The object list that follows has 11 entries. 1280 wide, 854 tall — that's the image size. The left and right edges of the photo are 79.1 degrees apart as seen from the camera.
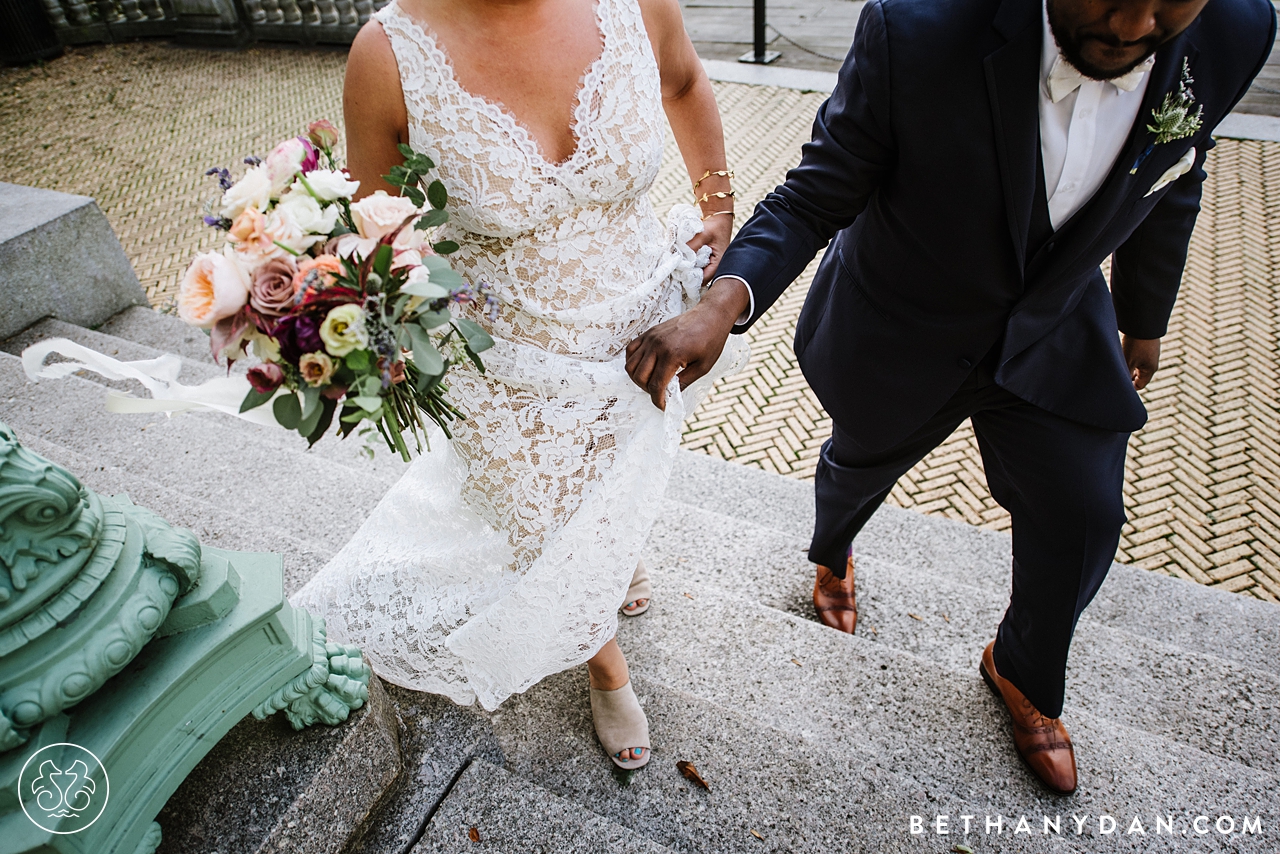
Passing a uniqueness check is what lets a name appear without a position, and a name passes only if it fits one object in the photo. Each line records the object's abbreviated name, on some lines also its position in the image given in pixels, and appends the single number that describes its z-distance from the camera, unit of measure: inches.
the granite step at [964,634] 96.8
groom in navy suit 65.0
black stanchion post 356.2
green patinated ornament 49.3
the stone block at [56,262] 157.9
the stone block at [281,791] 62.4
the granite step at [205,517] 104.3
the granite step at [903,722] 82.7
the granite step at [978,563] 112.3
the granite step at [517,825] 69.2
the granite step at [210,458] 117.1
